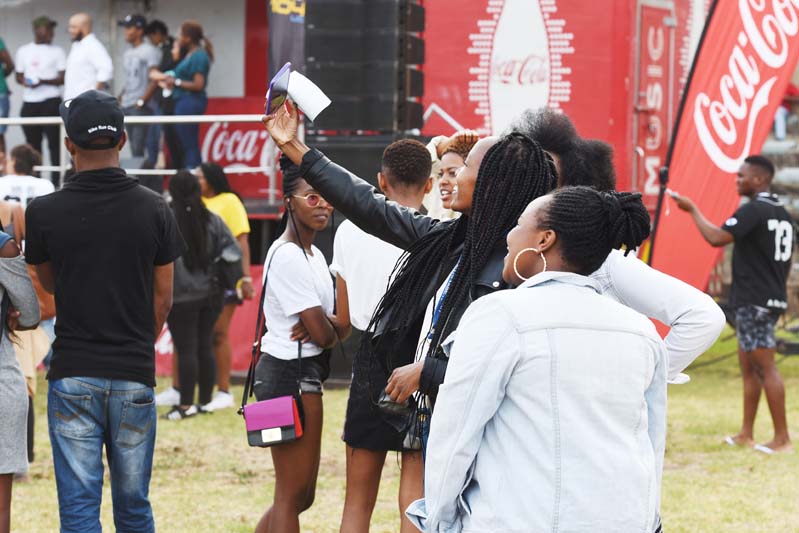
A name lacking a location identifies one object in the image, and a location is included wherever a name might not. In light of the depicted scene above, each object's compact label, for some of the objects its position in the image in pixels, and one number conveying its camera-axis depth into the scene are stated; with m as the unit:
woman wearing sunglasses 7.82
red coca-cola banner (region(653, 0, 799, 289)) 14.61
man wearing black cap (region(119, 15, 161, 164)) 23.87
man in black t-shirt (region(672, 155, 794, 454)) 14.12
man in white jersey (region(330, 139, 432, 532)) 7.53
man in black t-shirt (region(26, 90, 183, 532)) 7.05
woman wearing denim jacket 4.37
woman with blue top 22.52
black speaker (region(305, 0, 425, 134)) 14.60
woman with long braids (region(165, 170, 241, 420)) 15.75
